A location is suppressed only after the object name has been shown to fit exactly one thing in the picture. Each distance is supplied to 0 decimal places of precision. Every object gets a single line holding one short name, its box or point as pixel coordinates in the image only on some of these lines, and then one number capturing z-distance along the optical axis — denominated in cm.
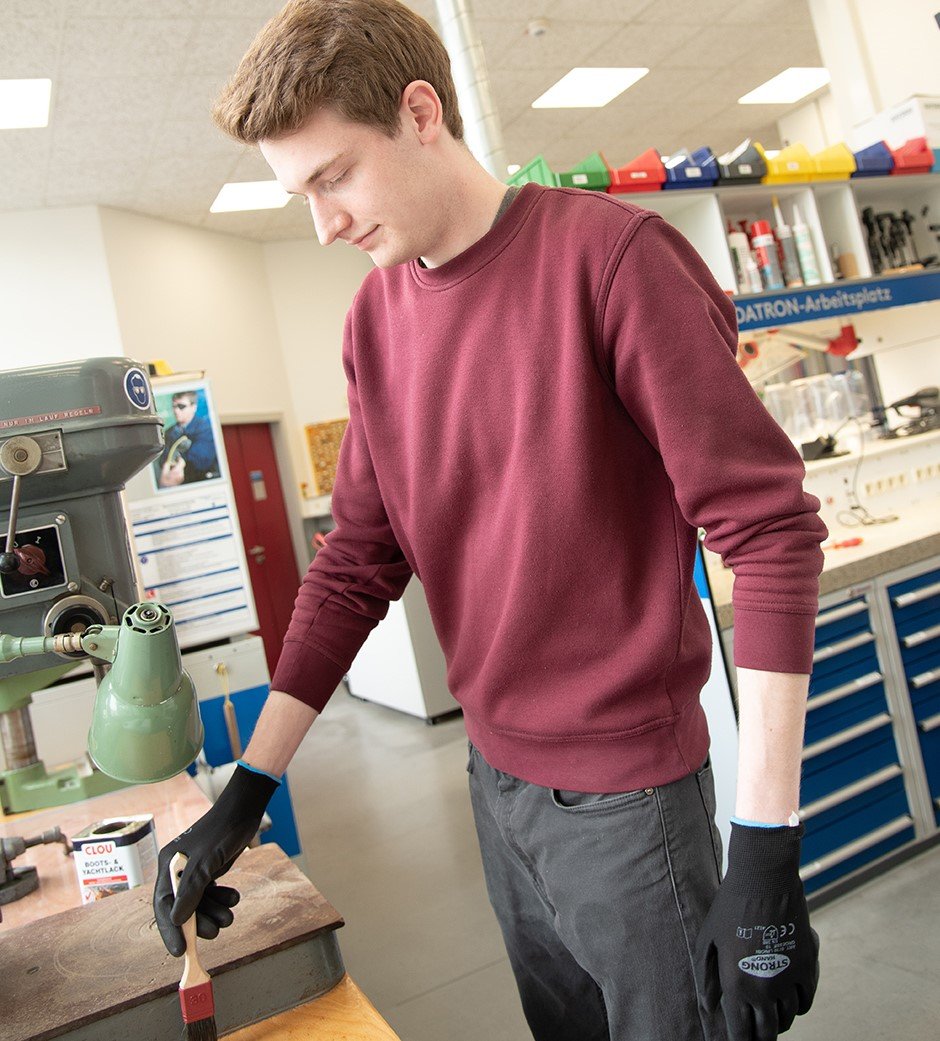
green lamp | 84
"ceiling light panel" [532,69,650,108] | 606
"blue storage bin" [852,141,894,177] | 331
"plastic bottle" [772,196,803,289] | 315
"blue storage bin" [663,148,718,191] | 284
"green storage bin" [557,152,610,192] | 269
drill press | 99
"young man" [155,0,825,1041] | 84
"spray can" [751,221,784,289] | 308
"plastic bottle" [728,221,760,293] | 306
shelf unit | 296
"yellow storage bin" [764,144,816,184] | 308
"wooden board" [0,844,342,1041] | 84
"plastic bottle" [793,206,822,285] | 317
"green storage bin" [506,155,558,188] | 262
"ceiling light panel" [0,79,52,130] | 466
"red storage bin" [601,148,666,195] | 275
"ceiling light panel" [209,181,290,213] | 668
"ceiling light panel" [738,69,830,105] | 677
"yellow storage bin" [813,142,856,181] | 322
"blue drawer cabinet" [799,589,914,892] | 249
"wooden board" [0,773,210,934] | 133
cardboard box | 375
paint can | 128
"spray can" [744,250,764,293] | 306
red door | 758
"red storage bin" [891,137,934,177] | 342
